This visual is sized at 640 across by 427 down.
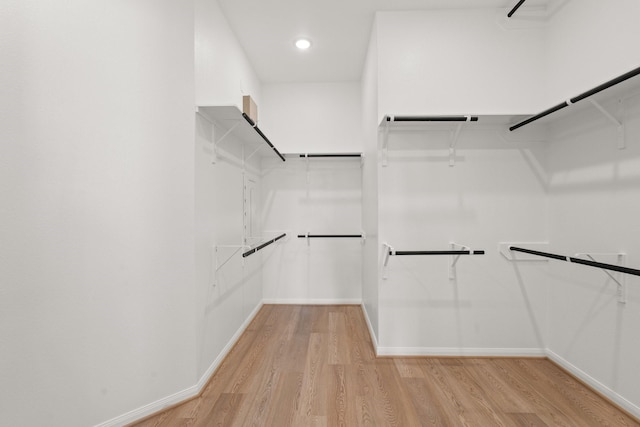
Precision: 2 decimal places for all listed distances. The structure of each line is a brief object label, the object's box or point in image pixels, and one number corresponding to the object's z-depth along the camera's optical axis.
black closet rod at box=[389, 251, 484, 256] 2.26
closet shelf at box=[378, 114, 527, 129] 2.33
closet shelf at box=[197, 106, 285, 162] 2.13
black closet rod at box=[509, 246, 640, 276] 1.57
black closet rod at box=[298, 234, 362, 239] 3.82
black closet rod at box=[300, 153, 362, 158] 3.70
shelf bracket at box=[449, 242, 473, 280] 2.60
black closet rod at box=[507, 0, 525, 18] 2.28
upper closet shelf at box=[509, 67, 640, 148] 1.62
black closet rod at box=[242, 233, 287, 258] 2.24
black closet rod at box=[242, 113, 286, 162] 2.23
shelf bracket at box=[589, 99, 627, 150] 1.88
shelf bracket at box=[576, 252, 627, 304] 1.89
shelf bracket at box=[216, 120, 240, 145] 2.38
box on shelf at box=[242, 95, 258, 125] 2.55
